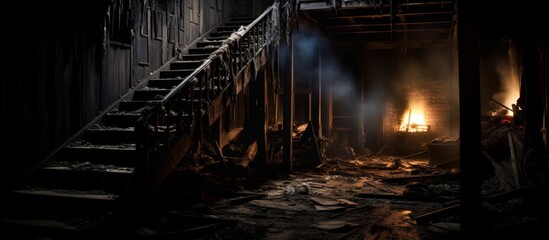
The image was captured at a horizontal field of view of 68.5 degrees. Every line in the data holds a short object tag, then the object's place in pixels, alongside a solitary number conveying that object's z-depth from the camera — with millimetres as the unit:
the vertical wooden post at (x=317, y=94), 16250
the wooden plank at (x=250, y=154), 11964
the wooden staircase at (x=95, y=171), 6469
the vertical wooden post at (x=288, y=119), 12755
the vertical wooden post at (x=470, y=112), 5297
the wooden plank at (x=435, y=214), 6613
